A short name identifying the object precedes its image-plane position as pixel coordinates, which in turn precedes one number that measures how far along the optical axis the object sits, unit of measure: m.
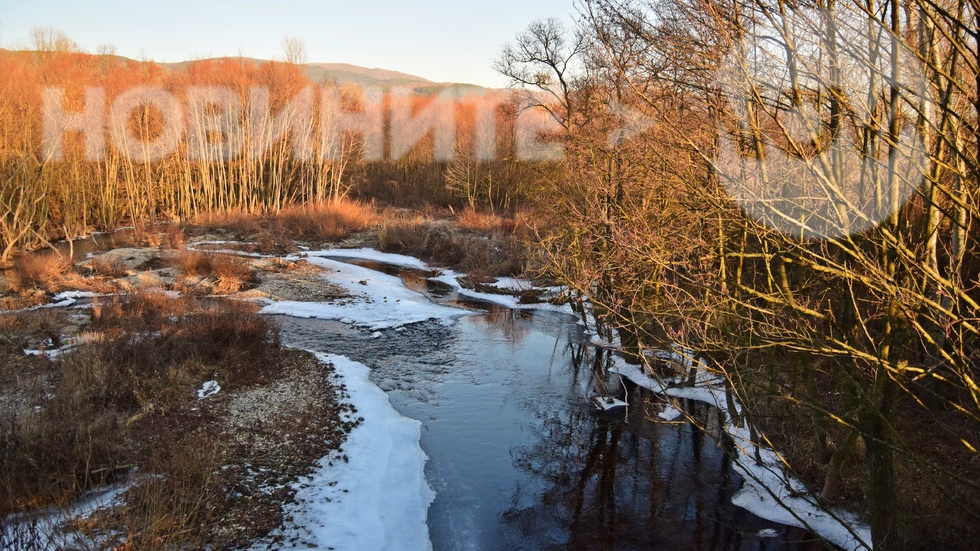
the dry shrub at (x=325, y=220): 30.22
